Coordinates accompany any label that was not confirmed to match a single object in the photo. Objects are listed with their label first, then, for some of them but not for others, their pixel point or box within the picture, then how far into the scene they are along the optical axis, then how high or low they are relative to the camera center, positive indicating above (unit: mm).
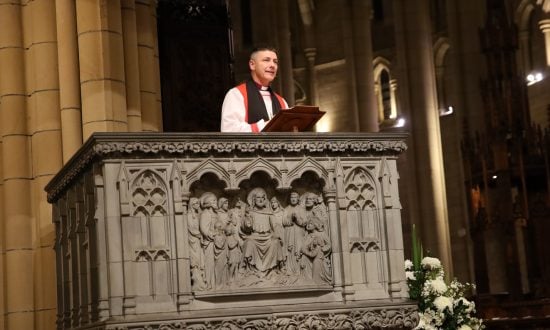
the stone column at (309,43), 38438 +9027
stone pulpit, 6633 +449
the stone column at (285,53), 30500 +7007
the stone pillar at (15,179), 10555 +1365
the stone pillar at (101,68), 10688 +2412
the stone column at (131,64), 11234 +2526
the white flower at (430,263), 8406 +206
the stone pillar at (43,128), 10555 +1850
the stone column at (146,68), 11562 +2545
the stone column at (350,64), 31969 +6807
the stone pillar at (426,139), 27688 +3878
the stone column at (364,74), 31734 +6473
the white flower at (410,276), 8320 +116
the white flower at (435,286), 8266 +29
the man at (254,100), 7875 +1467
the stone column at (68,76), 10688 +2348
